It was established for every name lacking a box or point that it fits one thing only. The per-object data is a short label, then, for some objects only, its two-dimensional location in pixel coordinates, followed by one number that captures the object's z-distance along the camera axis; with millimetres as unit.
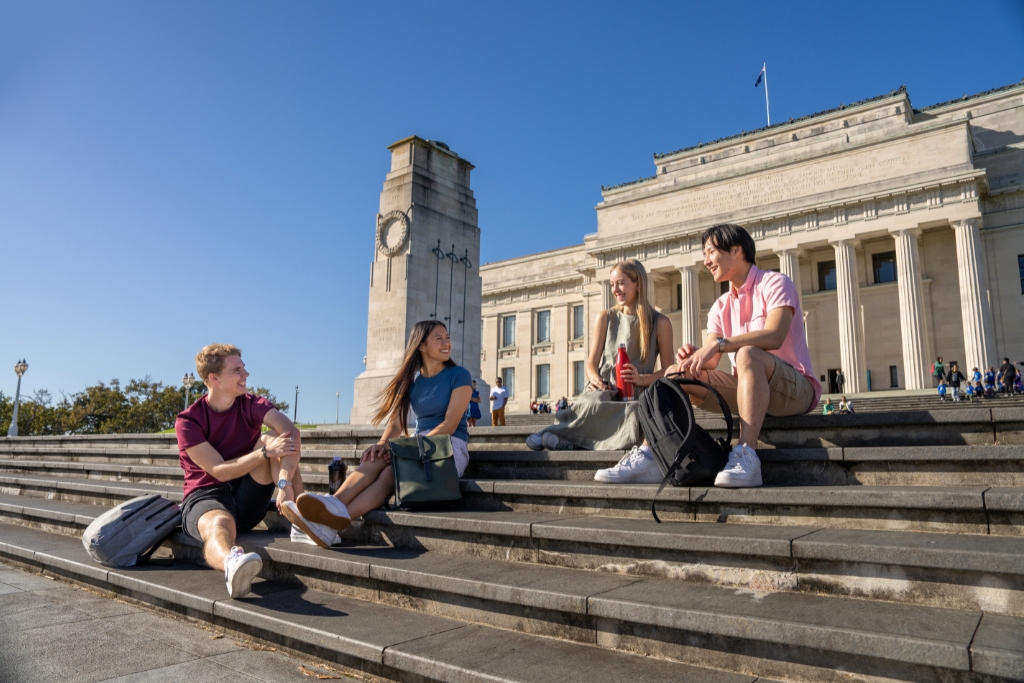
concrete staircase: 2492
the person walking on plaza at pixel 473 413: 13008
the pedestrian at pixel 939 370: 28562
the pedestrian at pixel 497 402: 16828
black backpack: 3826
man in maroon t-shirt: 4516
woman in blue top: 4859
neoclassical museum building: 31328
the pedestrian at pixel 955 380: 26000
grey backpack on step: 4820
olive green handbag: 4621
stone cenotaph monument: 14680
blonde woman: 5352
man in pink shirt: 4090
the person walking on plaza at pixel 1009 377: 25141
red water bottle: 5652
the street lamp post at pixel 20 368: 31711
